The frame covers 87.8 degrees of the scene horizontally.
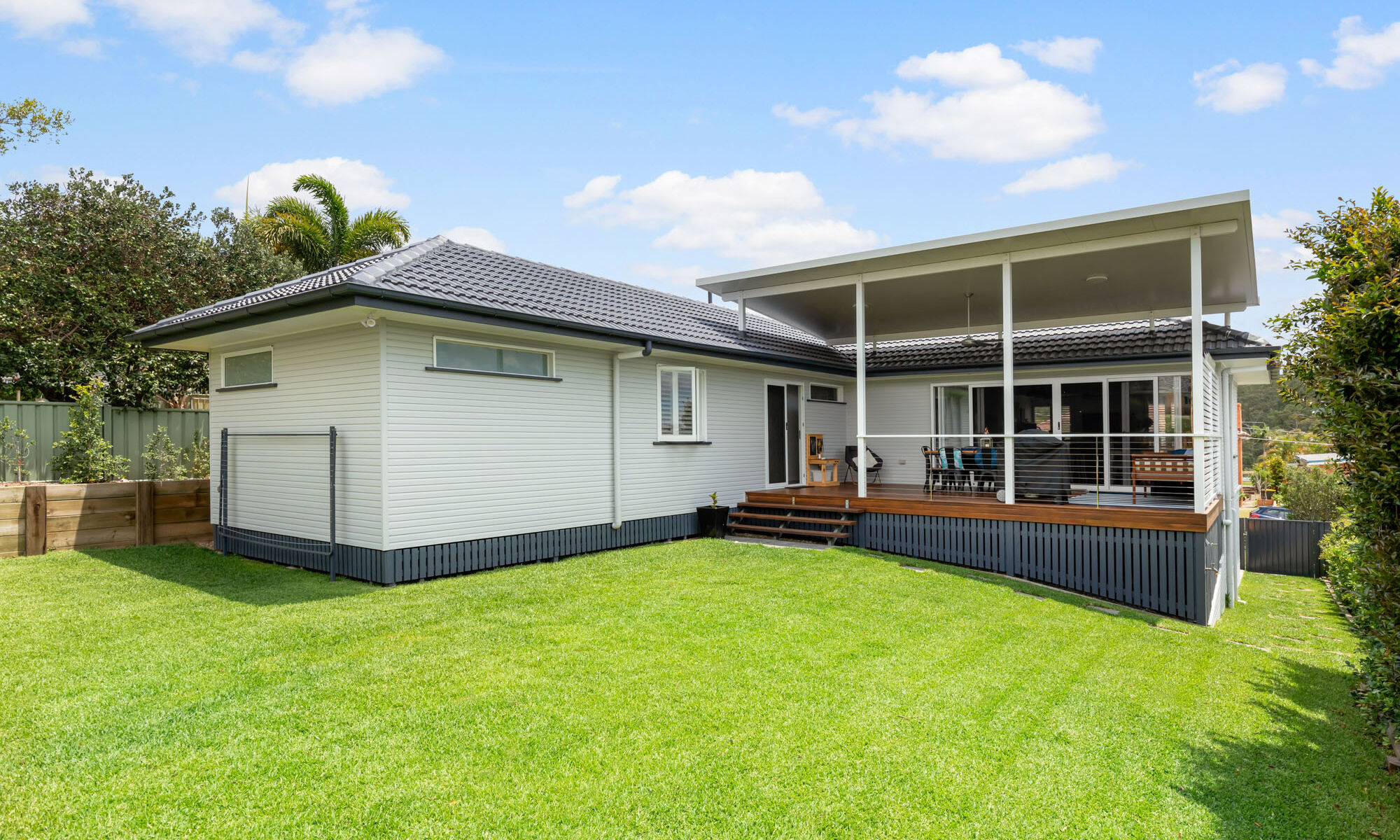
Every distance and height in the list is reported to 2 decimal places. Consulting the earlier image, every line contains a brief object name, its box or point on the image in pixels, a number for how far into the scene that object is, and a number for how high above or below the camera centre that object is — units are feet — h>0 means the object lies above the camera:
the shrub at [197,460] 40.60 -1.34
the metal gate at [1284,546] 49.88 -8.38
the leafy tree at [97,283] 45.29 +10.27
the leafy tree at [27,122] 42.73 +18.84
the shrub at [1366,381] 11.87 +0.77
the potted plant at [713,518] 39.04 -4.64
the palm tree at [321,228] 62.85 +18.39
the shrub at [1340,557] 14.64 -5.52
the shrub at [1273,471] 72.43 -4.51
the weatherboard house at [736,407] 26.73 +1.18
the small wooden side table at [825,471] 46.55 -2.61
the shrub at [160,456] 40.86 -1.11
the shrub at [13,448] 36.55 -0.53
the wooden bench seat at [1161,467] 34.78 -1.94
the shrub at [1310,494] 54.54 -5.23
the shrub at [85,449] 35.73 -0.60
